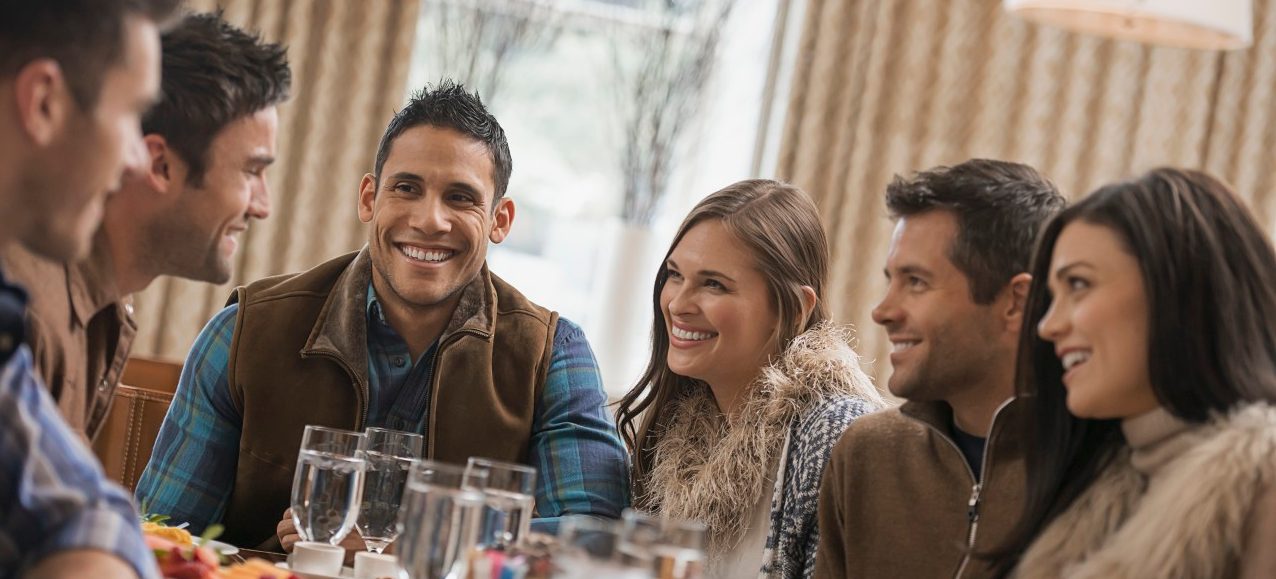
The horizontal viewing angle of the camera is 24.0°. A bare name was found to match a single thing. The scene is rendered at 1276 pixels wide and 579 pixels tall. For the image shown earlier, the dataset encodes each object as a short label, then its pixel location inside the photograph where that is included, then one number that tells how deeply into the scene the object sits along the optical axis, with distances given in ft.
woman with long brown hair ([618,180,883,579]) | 10.33
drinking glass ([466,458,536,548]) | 8.65
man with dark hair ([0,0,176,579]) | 6.96
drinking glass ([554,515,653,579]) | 7.53
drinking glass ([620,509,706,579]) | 7.70
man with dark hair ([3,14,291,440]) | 9.19
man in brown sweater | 9.88
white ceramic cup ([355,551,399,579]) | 9.28
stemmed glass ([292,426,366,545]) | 9.10
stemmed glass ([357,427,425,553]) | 9.32
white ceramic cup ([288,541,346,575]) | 9.24
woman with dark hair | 8.72
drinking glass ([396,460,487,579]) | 8.53
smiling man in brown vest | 10.50
